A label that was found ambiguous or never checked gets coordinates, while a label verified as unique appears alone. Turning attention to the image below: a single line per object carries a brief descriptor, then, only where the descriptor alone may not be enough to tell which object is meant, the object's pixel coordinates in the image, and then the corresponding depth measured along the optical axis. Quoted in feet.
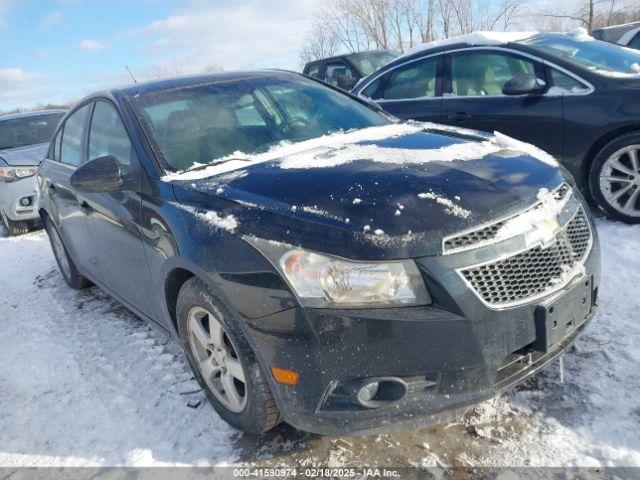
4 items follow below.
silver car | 22.77
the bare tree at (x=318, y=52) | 103.65
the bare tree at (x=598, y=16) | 79.97
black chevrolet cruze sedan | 6.12
